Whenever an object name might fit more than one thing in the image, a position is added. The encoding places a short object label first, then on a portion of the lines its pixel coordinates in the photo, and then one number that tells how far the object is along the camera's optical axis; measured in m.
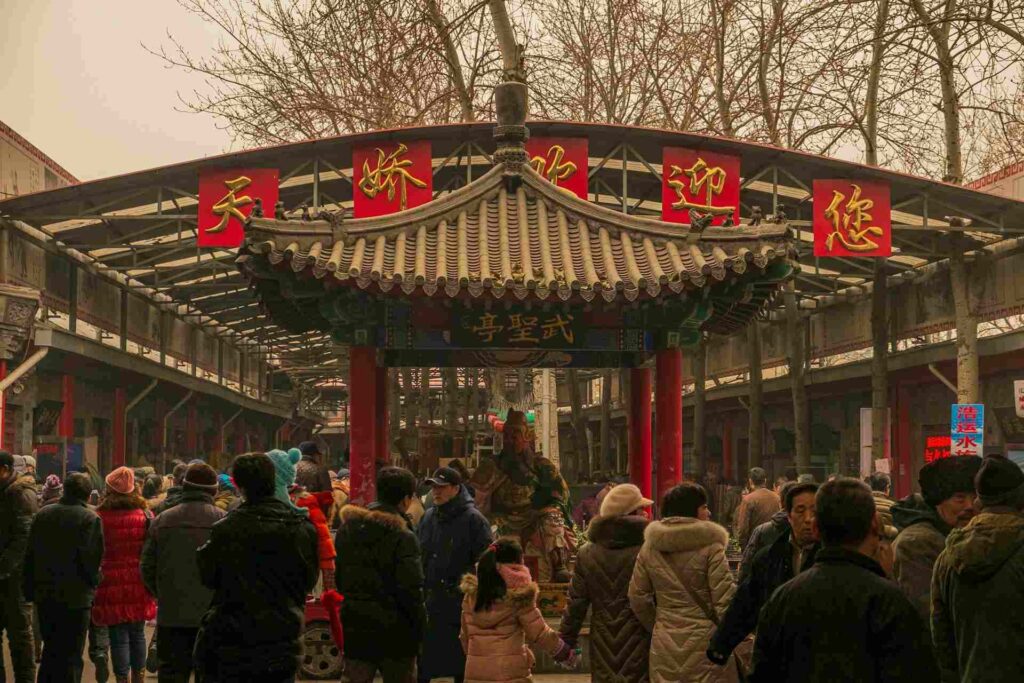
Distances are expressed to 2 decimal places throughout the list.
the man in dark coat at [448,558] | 9.04
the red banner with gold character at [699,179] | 22.22
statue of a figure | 12.59
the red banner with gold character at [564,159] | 21.97
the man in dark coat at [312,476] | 11.24
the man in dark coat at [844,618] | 4.42
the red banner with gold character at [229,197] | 21.31
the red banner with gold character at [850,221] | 21.86
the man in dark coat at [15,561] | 9.64
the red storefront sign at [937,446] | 21.86
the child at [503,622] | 7.77
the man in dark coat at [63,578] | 9.21
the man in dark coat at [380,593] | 7.47
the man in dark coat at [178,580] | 8.20
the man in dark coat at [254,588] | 6.36
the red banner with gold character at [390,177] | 21.77
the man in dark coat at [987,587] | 5.54
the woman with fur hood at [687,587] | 7.19
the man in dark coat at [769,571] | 6.16
